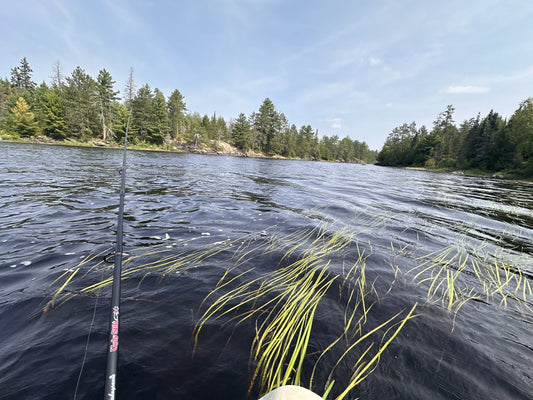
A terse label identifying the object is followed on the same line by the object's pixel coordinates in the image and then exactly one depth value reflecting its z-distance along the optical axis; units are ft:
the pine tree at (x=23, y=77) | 263.72
